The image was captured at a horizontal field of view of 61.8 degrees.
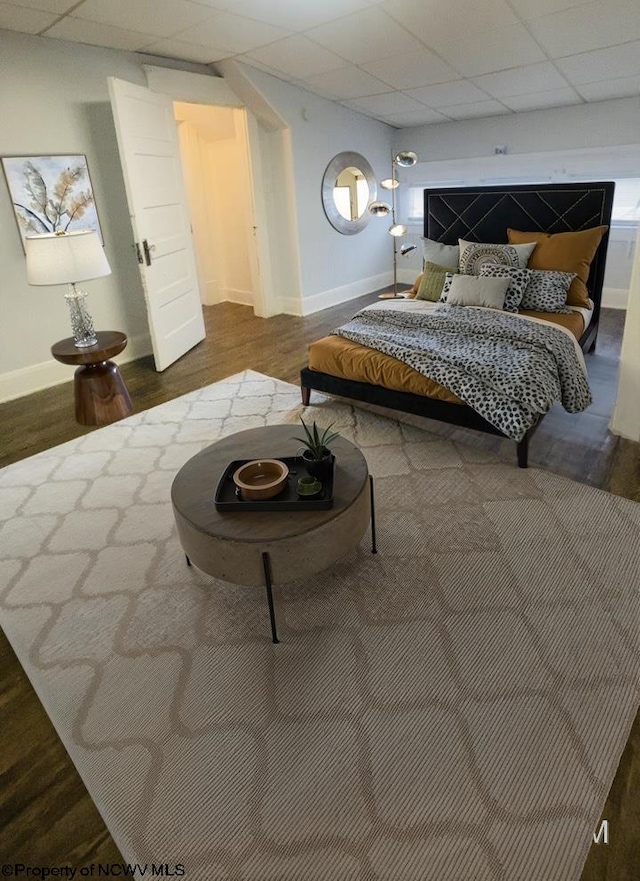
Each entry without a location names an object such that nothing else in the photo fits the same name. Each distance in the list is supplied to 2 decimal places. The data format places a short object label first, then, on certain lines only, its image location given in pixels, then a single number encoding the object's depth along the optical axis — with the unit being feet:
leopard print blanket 9.05
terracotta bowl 6.17
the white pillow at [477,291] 12.37
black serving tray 6.07
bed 9.99
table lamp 10.19
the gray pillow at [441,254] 14.51
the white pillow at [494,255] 13.37
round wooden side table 11.64
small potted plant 6.53
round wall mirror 19.71
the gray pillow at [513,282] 12.49
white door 12.94
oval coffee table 5.78
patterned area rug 4.35
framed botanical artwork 12.37
